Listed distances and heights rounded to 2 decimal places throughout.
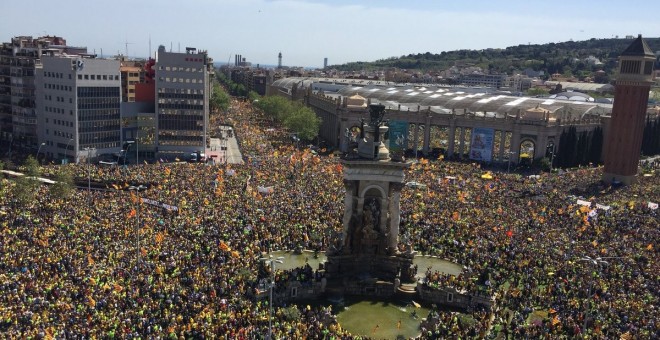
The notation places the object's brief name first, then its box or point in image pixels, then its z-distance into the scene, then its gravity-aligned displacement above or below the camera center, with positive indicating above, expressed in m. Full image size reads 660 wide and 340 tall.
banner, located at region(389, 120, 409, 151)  108.69 -9.61
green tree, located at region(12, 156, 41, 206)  59.47 -13.14
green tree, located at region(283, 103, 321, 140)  125.19 -10.57
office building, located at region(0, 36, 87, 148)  105.38 -6.01
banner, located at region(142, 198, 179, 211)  59.34 -13.87
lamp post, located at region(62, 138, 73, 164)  98.38 -15.00
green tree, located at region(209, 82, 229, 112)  184.25 -10.17
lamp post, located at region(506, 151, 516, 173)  98.00 -12.50
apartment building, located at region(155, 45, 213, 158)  103.72 -6.42
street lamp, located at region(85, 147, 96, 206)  66.60 -14.30
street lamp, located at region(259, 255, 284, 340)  32.81 -13.99
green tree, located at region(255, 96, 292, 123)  149.82 -9.19
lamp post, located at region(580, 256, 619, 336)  35.81 -13.97
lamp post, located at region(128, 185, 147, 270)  43.37 -13.90
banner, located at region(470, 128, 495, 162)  105.44 -10.52
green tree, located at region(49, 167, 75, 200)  62.88 -13.35
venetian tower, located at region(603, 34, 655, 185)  91.06 -3.16
